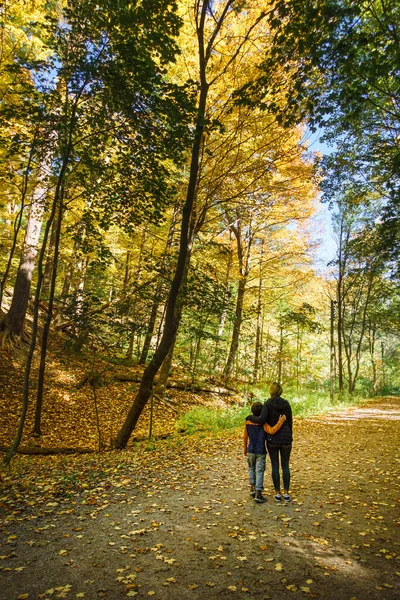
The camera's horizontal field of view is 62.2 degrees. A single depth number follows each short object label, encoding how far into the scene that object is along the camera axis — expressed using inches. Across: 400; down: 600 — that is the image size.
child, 217.8
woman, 219.6
